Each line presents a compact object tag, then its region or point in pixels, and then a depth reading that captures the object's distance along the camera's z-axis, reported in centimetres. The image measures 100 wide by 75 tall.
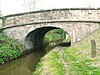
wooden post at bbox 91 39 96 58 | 768
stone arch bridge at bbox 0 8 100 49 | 1247
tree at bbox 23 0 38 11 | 3049
